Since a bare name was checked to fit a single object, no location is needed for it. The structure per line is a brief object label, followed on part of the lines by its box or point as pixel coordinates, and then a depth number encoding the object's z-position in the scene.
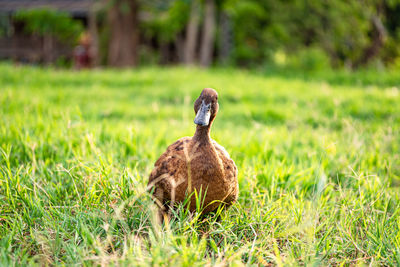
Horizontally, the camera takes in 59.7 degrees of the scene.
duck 1.80
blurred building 18.42
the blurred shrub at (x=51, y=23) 17.24
